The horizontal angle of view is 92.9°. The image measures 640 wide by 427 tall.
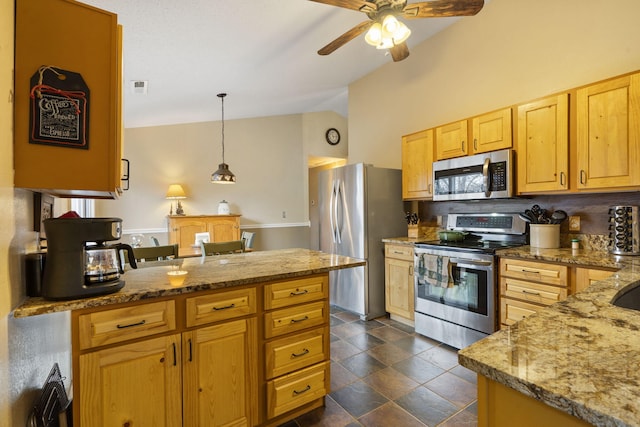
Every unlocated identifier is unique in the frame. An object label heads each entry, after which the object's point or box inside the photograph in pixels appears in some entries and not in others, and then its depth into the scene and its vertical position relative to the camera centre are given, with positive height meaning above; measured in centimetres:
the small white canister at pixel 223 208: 583 +7
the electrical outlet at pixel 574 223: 252 -11
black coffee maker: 121 -20
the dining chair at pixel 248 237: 520 -46
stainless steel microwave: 263 +32
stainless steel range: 253 -62
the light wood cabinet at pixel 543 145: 231 +52
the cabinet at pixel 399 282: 327 -79
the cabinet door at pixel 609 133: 198 +52
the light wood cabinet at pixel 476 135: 267 +72
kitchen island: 126 -64
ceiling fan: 197 +134
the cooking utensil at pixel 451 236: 303 -25
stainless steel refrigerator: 355 -17
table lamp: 549 +34
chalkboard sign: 112 +40
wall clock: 675 +168
